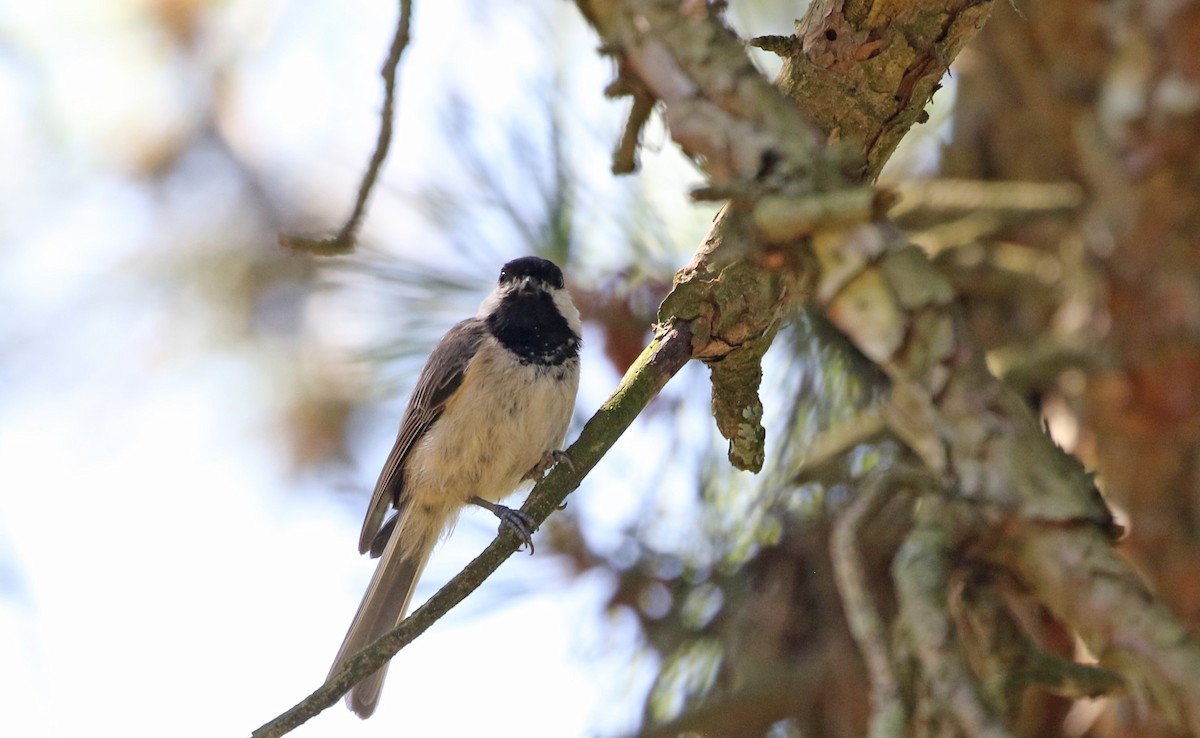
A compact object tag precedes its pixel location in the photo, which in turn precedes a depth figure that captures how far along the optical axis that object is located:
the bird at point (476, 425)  6.59
